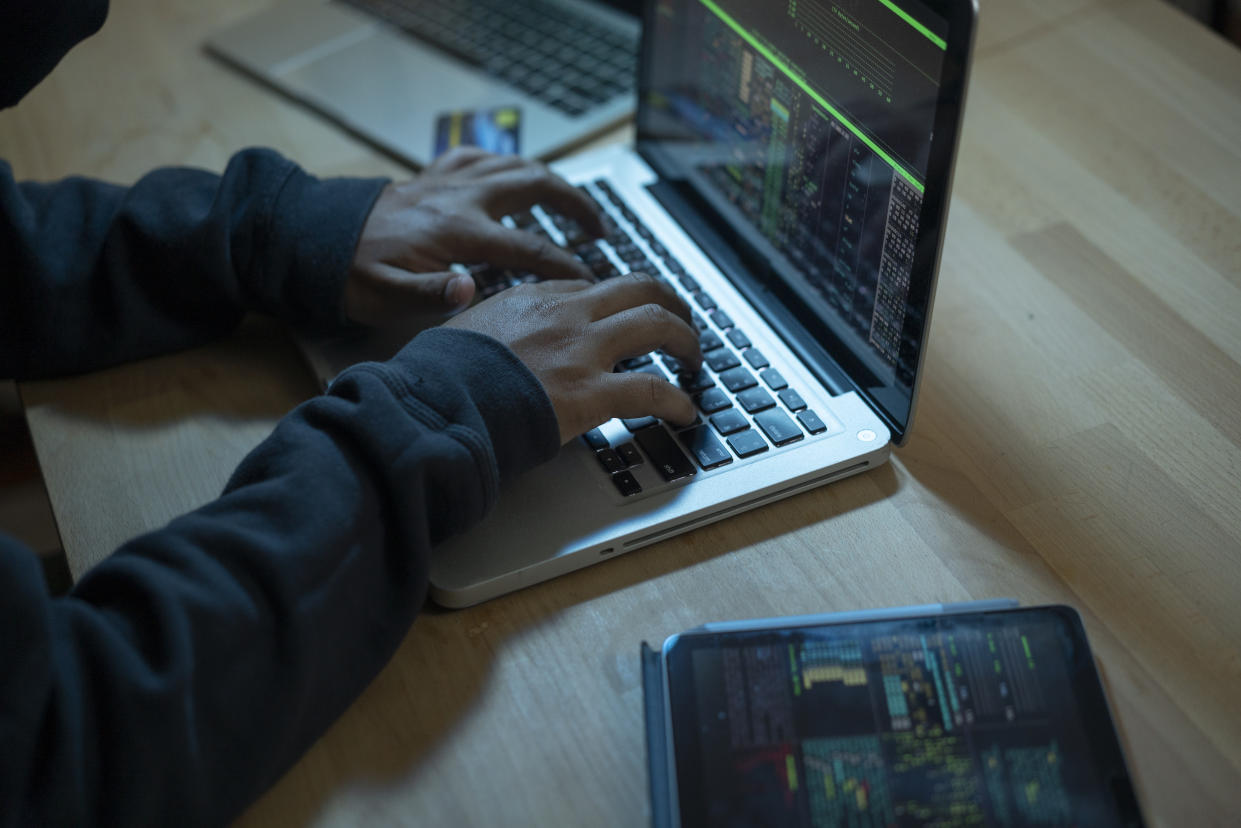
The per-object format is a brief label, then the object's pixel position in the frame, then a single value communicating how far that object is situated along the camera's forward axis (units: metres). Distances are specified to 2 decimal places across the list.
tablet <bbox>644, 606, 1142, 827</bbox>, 0.51
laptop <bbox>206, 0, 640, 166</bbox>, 0.99
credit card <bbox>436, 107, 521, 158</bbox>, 0.97
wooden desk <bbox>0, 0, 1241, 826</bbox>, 0.56
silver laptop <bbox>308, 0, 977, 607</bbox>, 0.61
